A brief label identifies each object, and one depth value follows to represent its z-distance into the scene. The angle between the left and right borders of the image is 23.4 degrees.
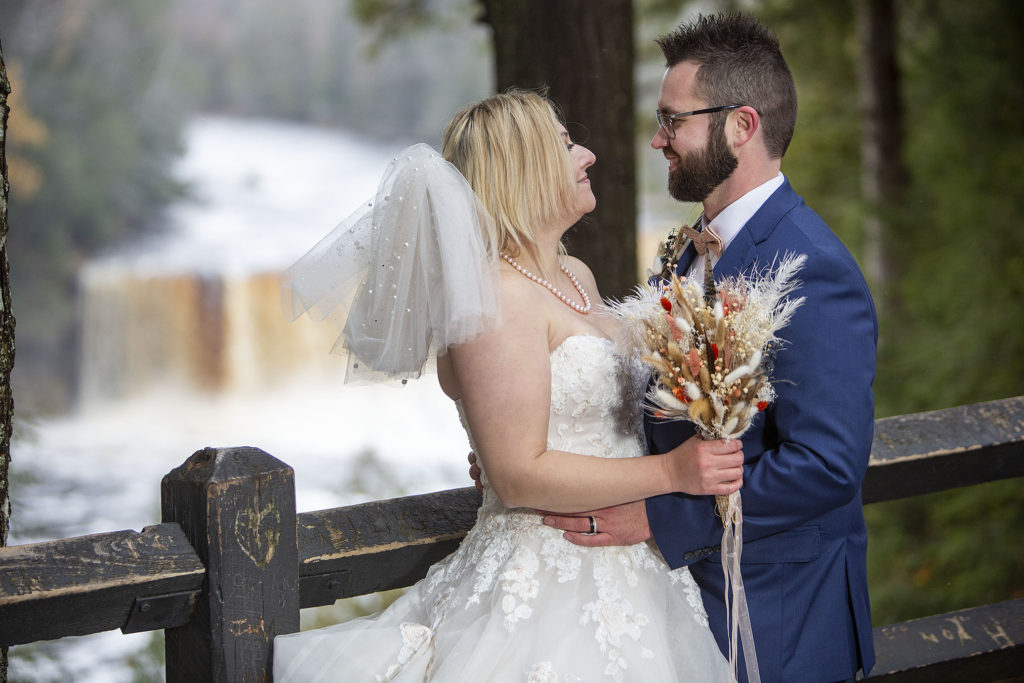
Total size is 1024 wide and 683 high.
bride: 3.39
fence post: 3.33
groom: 3.38
